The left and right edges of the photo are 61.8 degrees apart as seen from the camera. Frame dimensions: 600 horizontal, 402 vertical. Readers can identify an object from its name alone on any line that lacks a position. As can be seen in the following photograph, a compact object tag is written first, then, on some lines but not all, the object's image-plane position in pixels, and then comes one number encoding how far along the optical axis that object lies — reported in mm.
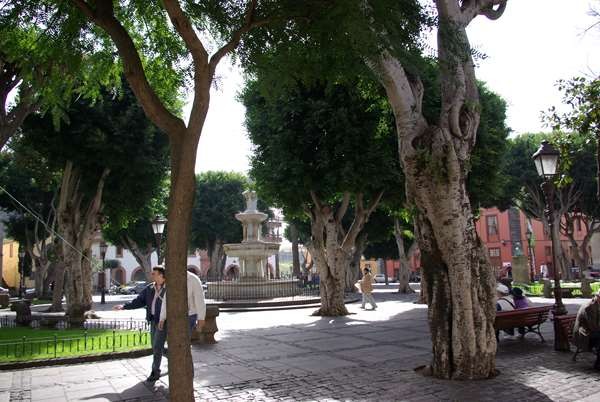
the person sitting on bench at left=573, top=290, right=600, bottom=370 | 7412
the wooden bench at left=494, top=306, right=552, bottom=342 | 9188
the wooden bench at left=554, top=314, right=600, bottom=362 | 8844
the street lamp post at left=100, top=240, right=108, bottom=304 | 29703
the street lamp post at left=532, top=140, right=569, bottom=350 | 10852
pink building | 57844
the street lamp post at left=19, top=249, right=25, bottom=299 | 33688
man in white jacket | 7453
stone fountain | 25062
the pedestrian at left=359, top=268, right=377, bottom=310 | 19364
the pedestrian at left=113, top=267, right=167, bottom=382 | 7316
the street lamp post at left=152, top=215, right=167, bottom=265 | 19453
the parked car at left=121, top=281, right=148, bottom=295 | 48853
